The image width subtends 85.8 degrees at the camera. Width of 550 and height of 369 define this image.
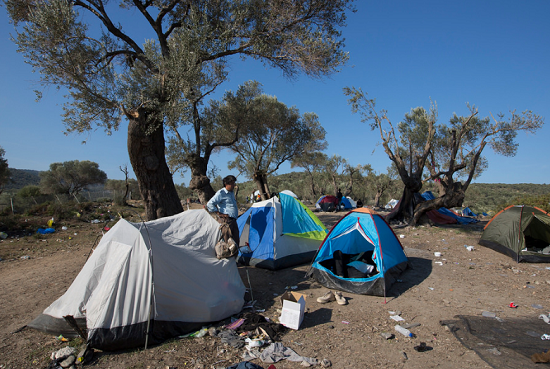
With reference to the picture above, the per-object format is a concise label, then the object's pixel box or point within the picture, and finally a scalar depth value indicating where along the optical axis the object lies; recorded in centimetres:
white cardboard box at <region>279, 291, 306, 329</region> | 436
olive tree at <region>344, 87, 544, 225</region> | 1160
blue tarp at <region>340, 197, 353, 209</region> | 2395
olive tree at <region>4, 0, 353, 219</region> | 749
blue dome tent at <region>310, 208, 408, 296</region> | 570
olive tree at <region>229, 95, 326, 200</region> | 1794
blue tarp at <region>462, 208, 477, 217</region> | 1739
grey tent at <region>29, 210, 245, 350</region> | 379
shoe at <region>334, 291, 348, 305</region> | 531
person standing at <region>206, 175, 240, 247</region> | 624
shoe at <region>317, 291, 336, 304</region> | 540
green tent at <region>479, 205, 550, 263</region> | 762
